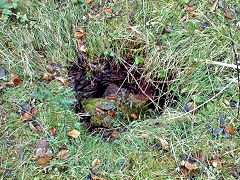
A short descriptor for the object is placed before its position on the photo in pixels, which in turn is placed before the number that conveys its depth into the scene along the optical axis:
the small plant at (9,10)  2.97
